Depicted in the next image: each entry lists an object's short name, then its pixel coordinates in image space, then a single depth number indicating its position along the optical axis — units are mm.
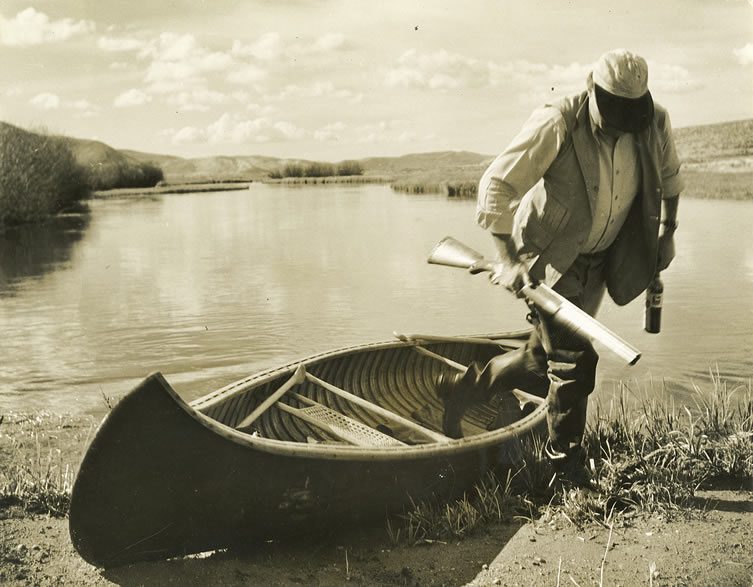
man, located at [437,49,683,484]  3287
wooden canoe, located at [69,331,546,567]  2881
